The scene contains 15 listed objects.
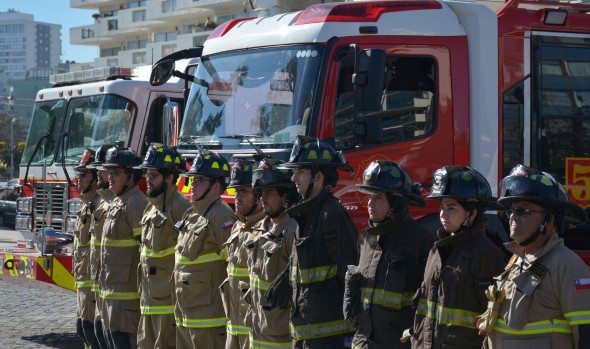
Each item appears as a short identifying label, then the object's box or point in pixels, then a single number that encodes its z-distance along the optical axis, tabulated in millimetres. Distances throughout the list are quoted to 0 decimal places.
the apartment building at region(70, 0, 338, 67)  54281
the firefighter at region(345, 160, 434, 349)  5406
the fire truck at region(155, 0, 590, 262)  7871
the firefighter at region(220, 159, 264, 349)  6758
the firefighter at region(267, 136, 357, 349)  5910
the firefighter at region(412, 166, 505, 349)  4887
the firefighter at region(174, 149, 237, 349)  7309
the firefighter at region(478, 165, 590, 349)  4207
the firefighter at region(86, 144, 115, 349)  8922
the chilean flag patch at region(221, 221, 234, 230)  7340
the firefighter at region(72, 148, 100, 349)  9430
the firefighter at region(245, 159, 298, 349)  6285
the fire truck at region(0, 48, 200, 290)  12133
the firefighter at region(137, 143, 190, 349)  7867
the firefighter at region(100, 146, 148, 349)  8445
